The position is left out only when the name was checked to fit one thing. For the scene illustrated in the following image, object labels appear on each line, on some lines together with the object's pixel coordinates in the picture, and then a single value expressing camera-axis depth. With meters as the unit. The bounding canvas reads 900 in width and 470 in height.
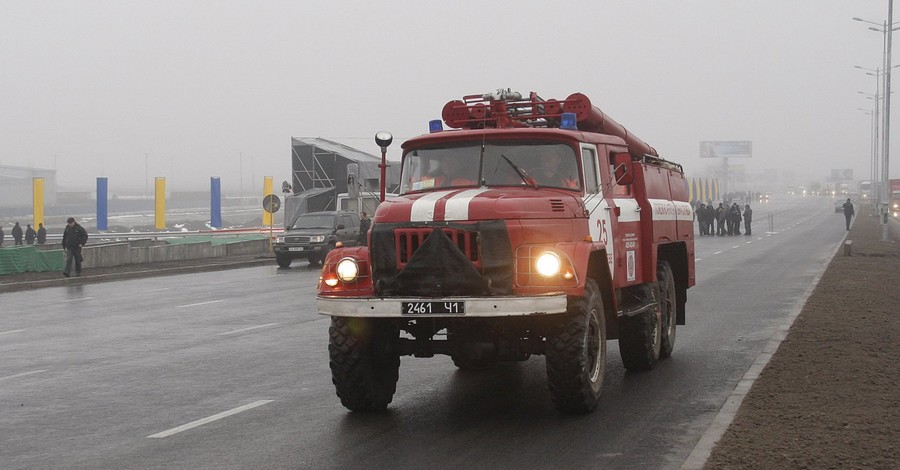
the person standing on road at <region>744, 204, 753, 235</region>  65.44
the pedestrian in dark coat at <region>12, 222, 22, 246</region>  52.06
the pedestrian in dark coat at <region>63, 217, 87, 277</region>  30.30
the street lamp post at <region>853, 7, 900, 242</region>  49.37
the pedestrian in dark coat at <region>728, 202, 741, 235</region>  61.25
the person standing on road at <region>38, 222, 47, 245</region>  51.30
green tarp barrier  30.91
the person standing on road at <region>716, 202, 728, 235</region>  60.53
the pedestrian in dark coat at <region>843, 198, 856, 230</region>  64.69
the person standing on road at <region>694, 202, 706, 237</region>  61.41
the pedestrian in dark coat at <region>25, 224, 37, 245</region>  51.44
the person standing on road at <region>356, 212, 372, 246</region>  37.03
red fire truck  8.59
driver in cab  9.84
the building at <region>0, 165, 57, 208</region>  151.25
